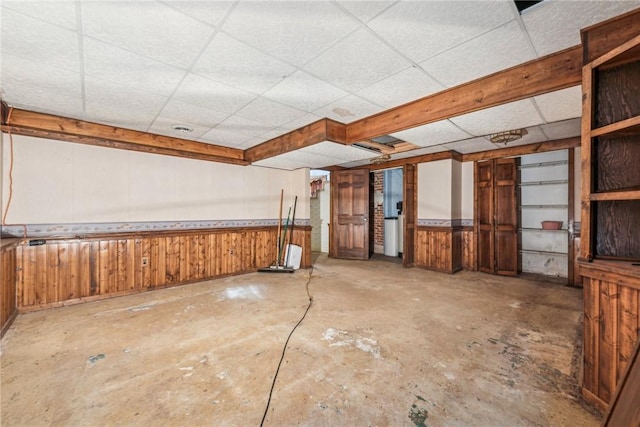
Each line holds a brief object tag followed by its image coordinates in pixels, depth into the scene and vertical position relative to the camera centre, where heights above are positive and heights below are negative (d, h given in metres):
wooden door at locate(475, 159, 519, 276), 4.87 -0.02
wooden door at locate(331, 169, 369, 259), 6.35 +0.03
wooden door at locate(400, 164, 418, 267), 5.58 +0.05
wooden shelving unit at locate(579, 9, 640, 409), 1.49 +0.14
